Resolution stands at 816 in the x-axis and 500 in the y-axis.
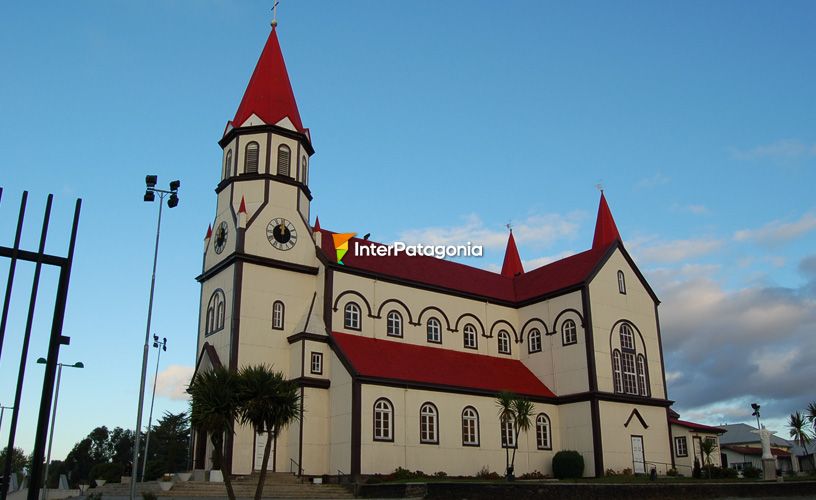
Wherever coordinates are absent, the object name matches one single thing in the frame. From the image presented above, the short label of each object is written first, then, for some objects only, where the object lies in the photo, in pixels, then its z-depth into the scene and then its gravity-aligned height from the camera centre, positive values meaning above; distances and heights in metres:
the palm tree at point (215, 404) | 23.09 +2.09
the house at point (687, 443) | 45.31 +1.67
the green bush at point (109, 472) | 39.56 +0.07
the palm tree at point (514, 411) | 35.94 +2.90
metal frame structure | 9.73 +2.00
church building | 36.16 +7.36
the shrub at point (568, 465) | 40.19 +0.34
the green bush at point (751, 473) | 43.06 -0.14
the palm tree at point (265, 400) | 23.55 +2.26
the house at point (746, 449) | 72.00 +2.13
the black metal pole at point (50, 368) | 9.80 +1.41
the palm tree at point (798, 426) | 52.38 +3.05
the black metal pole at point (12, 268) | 9.68 +2.69
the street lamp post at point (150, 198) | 25.51 +9.53
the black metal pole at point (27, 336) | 9.51 +1.78
